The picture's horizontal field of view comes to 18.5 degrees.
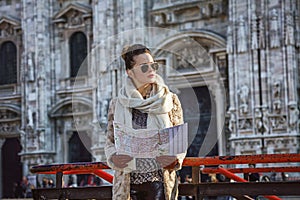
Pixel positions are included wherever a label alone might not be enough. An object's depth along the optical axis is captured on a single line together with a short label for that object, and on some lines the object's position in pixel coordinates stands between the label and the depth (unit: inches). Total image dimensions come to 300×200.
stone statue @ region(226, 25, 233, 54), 1191.1
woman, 249.2
